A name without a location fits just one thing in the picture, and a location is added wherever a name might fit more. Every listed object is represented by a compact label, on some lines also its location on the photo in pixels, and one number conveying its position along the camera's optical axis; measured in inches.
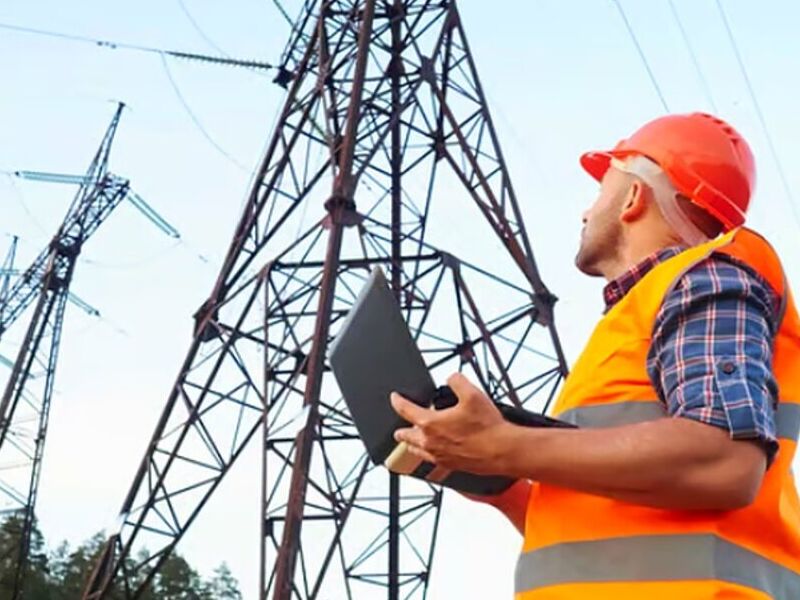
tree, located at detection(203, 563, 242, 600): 1496.6
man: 51.6
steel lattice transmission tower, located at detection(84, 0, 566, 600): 359.3
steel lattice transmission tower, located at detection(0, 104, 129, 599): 873.5
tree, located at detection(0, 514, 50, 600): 985.5
